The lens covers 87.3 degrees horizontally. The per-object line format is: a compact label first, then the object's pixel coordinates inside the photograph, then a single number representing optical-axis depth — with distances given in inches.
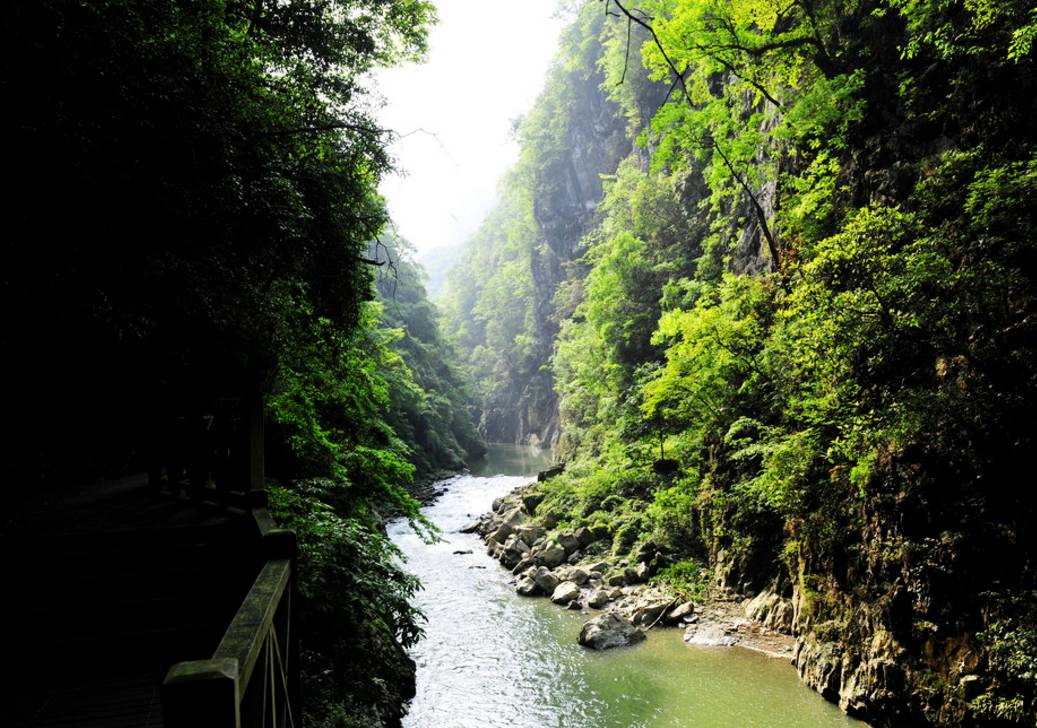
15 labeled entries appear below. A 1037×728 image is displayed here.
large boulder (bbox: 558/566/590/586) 533.6
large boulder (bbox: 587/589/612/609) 483.4
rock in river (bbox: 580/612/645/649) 402.9
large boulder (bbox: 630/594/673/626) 440.1
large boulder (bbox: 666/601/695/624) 433.4
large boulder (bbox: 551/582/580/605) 494.6
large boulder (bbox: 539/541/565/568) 592.7
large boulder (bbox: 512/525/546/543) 674.2
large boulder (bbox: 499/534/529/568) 617.0
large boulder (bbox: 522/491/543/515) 812.6
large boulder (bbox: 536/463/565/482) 876.8
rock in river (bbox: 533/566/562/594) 525.3
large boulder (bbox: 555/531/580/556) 624.4
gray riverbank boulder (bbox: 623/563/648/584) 517.0
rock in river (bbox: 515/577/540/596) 520.2
